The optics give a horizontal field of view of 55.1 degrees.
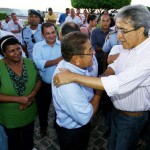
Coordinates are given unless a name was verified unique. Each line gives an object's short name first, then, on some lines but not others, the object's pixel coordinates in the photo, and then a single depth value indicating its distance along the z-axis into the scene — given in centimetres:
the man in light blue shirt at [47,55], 257
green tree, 2061
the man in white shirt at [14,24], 646
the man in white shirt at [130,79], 132
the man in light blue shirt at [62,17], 869
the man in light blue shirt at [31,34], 355
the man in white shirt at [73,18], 734
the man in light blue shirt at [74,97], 137
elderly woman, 183
